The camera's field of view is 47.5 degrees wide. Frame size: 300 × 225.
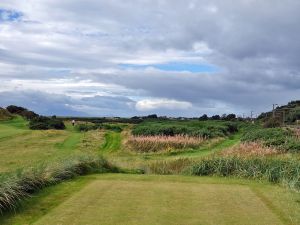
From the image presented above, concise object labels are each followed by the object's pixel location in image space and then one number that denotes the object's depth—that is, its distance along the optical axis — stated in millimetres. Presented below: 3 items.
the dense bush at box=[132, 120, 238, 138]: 27608
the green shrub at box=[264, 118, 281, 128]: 39052
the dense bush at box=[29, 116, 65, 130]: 32469
